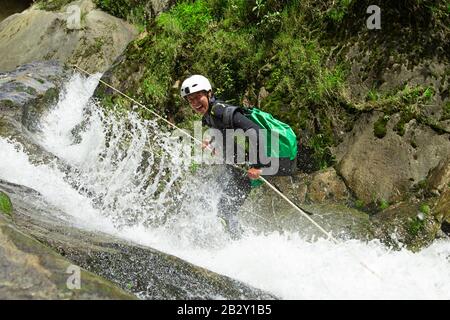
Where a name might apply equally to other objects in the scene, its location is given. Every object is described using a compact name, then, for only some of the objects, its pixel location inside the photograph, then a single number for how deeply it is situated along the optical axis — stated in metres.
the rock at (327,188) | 7.19
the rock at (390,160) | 6.78
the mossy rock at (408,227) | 6.08
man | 5.27
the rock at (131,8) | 15.38
